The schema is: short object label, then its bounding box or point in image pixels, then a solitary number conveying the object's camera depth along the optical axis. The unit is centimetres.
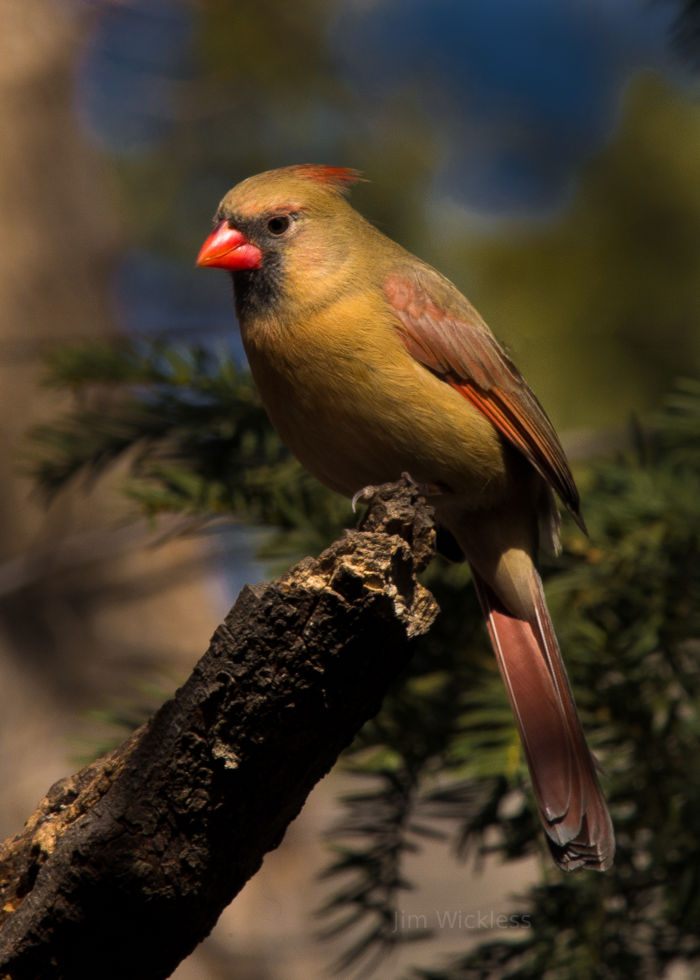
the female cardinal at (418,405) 516
